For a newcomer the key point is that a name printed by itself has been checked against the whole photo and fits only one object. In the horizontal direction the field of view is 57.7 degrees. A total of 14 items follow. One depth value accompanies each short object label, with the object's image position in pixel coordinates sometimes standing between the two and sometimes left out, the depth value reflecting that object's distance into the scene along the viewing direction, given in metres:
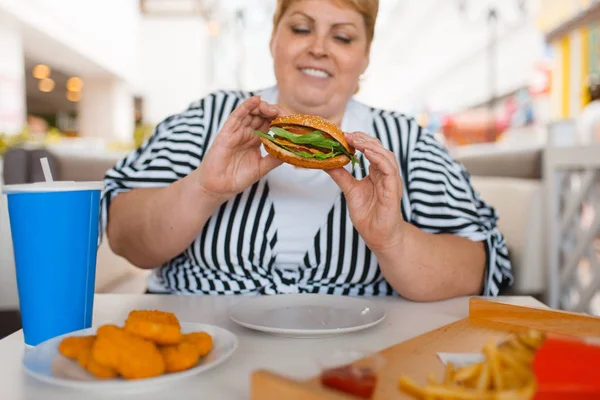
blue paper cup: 0.85
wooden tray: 0.60
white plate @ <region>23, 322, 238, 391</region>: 0.69
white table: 0.75
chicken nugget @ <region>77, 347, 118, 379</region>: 0.72
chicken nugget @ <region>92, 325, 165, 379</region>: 0.70
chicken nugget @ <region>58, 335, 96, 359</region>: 0.77
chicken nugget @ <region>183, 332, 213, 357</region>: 0.79
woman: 1.30
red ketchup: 0.62
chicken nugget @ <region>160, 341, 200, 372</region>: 0.73
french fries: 0.57
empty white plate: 0.95
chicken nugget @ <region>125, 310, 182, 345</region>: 0.73
